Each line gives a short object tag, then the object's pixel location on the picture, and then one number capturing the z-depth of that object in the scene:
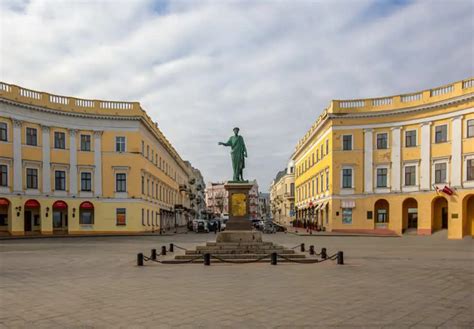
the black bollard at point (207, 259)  16.00
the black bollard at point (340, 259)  16.43
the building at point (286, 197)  89.51
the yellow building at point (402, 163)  37.41
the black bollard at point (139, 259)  16.14
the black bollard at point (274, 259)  16.09
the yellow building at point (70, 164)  38.75
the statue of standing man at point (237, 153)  21.61
